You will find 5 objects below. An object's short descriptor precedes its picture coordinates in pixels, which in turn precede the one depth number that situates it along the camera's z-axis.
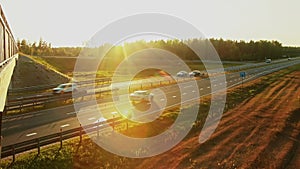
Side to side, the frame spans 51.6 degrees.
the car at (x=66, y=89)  32.75
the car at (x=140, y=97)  29.70
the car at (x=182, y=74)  58.09
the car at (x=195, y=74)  58.59
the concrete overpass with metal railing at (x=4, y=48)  15.85
